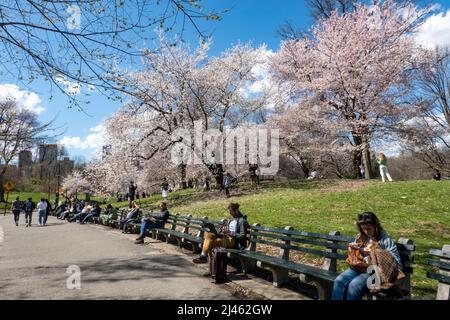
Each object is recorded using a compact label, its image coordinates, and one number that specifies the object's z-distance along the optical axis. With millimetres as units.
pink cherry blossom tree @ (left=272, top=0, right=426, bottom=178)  22703
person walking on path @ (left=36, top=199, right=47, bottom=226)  20172
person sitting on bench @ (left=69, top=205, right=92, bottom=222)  21922
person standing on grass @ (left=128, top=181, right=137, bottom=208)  25641
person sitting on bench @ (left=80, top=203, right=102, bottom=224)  21234
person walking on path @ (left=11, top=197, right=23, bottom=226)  21516
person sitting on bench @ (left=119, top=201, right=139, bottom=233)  15117
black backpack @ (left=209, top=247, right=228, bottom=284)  6305
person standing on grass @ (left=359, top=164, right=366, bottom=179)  25914
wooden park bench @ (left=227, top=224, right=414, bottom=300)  4285
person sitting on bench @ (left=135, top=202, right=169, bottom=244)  11811
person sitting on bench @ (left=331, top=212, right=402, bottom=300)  4203
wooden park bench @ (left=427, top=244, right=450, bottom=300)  3721
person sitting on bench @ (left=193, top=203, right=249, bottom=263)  7434
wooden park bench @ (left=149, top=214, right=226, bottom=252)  9195
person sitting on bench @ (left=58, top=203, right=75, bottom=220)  24797
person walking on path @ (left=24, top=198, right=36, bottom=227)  20312
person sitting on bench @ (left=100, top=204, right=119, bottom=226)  18516
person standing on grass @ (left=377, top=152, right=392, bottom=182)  18594
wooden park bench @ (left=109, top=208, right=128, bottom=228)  17614
